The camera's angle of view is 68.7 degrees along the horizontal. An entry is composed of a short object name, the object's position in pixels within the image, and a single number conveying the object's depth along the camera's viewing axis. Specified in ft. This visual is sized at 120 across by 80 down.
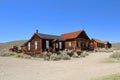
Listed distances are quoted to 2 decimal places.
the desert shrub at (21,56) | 41.83
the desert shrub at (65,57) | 39.15
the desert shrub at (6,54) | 46.12
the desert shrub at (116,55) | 38.96
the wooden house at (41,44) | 49.48
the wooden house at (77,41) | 56.10
